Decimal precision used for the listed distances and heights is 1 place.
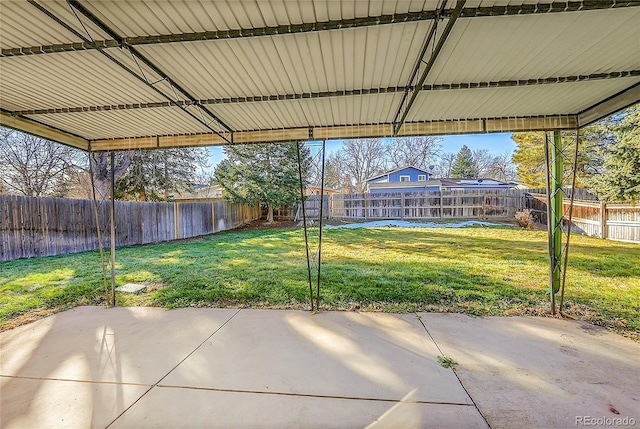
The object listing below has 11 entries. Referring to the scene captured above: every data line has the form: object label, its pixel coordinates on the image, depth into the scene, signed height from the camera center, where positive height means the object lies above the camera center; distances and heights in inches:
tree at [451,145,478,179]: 1047.6 +134.2
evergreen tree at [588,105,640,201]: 258.4 +31.6
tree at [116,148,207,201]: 445.7 +56.5
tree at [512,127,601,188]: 410.6 +69.6
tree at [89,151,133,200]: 385.7 +57.6
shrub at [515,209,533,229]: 384.6 -29.1
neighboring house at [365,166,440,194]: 738.2 +57.3
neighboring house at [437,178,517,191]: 774.7 +45.0
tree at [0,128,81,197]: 379.9 +67.3
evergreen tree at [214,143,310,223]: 453.7 +54.2
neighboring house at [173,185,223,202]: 795.3 +47.4
